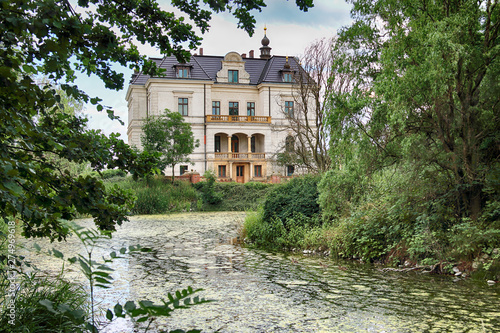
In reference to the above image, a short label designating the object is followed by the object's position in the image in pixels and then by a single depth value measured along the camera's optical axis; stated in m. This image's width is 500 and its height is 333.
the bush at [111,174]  37.62
